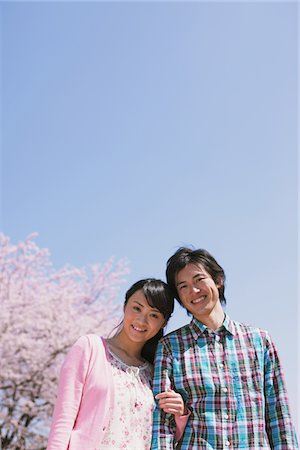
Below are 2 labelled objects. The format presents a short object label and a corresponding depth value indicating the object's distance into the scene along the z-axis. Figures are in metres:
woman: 2.36
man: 2.38
